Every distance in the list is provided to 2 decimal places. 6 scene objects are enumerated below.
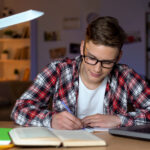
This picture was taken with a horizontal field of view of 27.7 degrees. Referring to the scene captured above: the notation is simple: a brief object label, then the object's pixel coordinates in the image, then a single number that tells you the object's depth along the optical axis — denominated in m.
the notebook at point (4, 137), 0.93
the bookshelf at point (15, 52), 5.88
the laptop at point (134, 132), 1.00
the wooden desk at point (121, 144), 0.90
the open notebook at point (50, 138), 0.86
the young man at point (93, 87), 1.39
